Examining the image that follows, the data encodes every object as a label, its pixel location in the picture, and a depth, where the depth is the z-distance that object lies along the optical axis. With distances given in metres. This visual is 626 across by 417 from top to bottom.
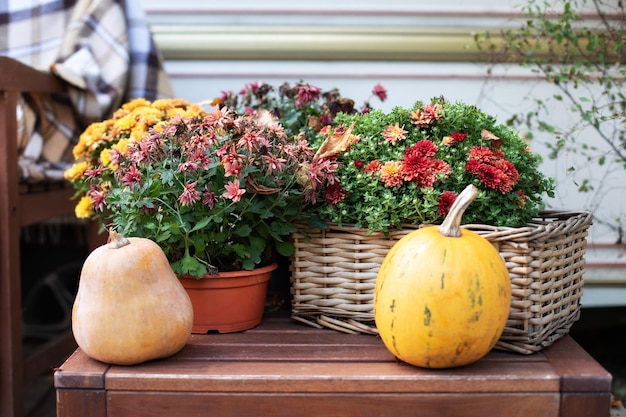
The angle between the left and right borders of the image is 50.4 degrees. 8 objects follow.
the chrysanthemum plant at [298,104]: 2.05
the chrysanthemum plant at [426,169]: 1.58
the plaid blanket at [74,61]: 2.49
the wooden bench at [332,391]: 1.37
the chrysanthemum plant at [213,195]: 1.54
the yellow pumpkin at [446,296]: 1.33
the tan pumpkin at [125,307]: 1.39
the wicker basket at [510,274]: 1.50
